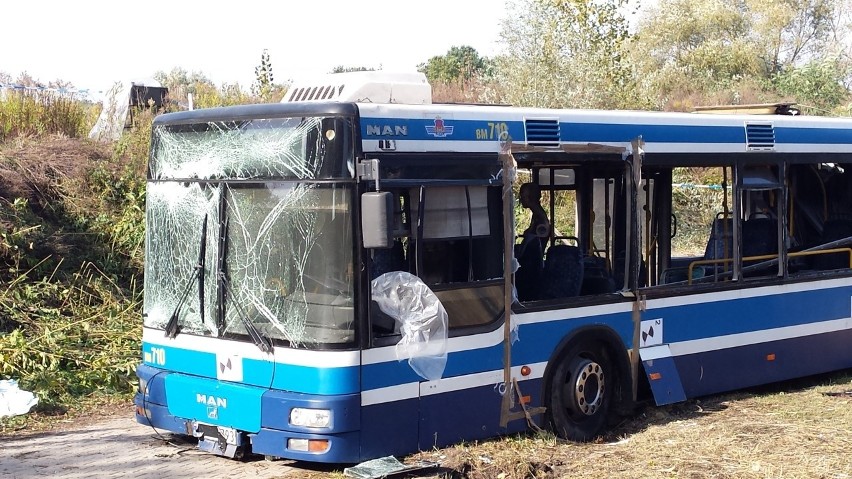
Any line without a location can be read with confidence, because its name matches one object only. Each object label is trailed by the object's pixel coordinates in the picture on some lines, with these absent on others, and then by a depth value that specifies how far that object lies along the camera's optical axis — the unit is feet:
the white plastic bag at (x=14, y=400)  31.94
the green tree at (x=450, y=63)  144.09
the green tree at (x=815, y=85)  125.18
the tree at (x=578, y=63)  70.33
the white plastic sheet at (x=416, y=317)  23.95
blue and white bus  23.36
